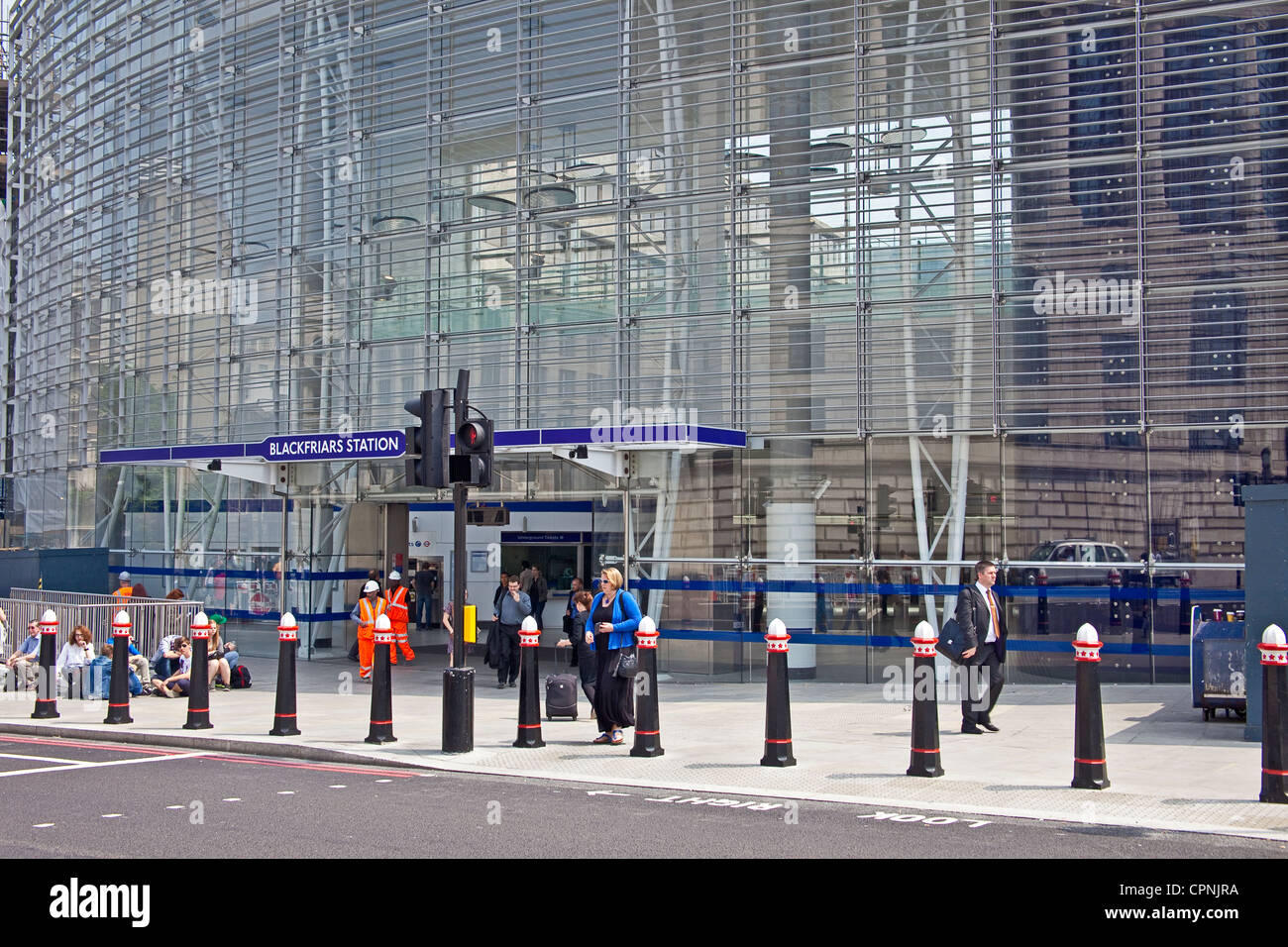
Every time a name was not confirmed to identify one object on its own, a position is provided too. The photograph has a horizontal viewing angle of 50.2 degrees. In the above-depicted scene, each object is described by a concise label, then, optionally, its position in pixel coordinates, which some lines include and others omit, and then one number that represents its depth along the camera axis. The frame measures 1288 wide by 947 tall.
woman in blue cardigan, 12.66
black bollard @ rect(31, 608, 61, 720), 15.27
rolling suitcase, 14.42
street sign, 20.03
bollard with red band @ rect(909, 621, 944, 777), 10.83
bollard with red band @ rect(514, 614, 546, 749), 12.67
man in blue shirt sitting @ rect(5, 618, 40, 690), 18.50
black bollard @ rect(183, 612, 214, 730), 14.14
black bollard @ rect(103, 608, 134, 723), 14.53
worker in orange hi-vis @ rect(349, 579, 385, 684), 20.08
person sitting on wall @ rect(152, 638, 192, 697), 17.98
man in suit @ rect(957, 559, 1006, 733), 13.23
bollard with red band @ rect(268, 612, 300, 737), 13.43
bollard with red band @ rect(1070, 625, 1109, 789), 10.14
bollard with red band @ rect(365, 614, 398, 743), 13.02
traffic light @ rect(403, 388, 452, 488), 12.55
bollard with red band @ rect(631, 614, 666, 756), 11.98
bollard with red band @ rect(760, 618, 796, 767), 11.37
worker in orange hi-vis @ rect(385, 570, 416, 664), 20.36
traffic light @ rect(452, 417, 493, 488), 12.61
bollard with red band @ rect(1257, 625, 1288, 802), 9.43
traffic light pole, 12.32
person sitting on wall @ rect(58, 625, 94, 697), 17.62
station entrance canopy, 18.09
